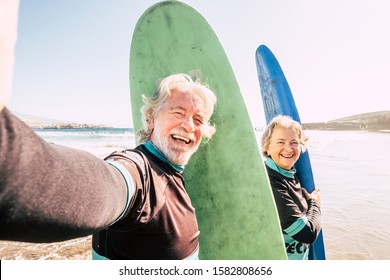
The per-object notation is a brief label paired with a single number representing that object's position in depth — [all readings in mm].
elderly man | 262
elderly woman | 1284
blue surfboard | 1966
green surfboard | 1370
